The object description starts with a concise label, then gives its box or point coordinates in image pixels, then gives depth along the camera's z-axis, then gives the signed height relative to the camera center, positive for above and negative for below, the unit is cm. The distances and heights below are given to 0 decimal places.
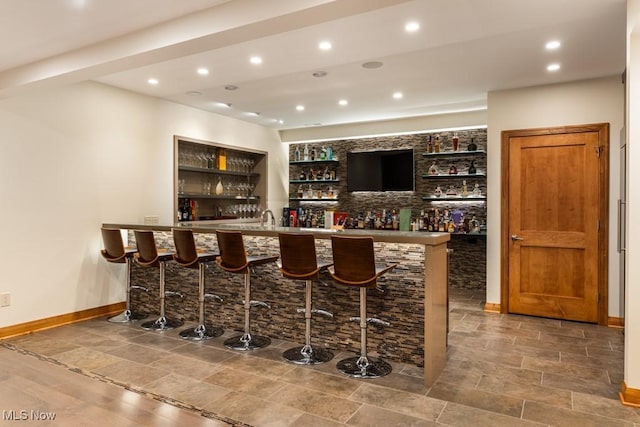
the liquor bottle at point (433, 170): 692 +67
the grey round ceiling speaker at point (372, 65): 431 +154
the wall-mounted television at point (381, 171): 705 +70
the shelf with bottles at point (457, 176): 656 +56
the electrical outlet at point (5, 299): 419 -89
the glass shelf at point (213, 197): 626 +24
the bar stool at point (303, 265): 338 -45
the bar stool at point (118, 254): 465 -48
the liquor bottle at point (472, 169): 658 +66
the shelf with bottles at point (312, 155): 788 +109
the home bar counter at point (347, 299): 326 -82
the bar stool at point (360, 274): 312 -48
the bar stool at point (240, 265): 379 -50
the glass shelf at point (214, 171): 624 +65
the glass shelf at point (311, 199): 796 +23
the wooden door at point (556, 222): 476 -13
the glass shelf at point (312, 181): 789 +58
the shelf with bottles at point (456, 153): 650 +91
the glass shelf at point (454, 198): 655 +20
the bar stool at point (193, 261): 418 -50
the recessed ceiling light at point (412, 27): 332 +149
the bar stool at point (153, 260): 441 -52
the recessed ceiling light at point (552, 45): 375 +151
